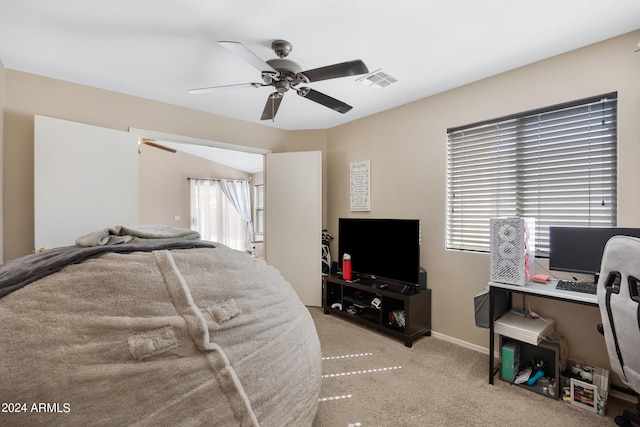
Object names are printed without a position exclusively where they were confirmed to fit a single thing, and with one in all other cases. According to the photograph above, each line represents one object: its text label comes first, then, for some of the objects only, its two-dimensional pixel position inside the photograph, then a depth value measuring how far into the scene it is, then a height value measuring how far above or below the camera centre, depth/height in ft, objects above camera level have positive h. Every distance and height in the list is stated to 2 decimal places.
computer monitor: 6.08 -0.79
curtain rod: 21.85 +2.64
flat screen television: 9.15 -1.25
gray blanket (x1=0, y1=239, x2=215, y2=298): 3.18 -0.62
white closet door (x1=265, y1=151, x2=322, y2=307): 12.44 -0.34
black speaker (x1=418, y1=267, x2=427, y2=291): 9.53 -2.30
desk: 5.67 -1.76
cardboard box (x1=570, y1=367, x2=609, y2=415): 5.74 -3.75
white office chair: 4.17 -1.43
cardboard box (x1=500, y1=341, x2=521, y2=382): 6.78 -3.62
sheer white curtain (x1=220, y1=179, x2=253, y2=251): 23.24 +1.13
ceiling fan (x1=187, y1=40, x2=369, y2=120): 5.72 +3.11
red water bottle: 11.00 -2.17
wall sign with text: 11.68 +1.10
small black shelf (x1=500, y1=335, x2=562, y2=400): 6.25 -3.63
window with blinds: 6.70 +1.12
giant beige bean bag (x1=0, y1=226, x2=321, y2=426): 2.64 -1.42
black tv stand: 8.90 -3.31
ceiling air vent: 8.16 +3.98
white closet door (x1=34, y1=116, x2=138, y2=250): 8.04 +0.97
